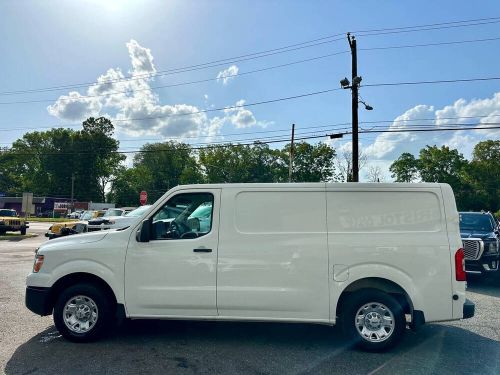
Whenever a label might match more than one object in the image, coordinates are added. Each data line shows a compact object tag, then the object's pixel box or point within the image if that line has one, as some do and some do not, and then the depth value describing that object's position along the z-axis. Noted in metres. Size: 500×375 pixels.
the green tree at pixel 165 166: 93.50
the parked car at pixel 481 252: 9.30
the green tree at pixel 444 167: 73.56
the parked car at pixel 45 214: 76.41
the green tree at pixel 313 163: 72.62
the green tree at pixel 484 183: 71.00
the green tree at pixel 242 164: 80.94
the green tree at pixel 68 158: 77.50
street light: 19.50
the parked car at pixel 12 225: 24.91
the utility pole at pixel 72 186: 72.81
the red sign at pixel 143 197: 26.78
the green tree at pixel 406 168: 79.88
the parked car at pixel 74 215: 57.57
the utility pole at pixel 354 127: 18.76
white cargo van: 4.79
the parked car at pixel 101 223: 15.28
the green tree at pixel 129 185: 92.31
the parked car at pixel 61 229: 19.09
